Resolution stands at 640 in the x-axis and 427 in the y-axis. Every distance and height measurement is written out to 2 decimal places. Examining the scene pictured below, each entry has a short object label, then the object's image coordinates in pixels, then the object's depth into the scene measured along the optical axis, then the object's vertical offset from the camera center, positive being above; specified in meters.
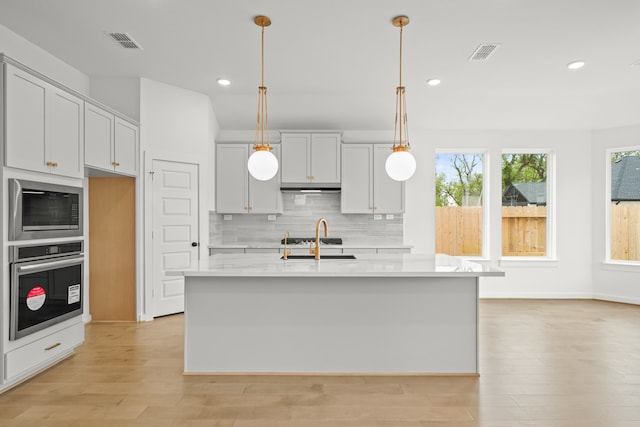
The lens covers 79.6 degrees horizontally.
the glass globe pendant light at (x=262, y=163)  2.98 +0.40
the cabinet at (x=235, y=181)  5.62 +0.49
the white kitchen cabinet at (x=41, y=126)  2.67 +0.69
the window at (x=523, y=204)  6.01 +0.18
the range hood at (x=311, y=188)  5.62 +0.39
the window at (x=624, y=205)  5.57 +0.14
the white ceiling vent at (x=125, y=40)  3.51 +1.64
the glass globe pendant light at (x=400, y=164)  2.88 +0.38
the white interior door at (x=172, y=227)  4.62 -0.16
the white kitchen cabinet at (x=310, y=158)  5.59 +0.82
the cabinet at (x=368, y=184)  5.63 +0.45
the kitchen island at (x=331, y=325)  2.93 -0.84
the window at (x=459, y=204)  6.04 +0.17
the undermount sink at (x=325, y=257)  3.70 -0.42
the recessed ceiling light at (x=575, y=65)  4.04 +1.60
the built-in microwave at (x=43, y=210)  2.70 +0.03
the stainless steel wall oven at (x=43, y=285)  2.71 -0.55
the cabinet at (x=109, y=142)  3.66 +0.75
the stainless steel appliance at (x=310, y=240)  5.72 -0.39
